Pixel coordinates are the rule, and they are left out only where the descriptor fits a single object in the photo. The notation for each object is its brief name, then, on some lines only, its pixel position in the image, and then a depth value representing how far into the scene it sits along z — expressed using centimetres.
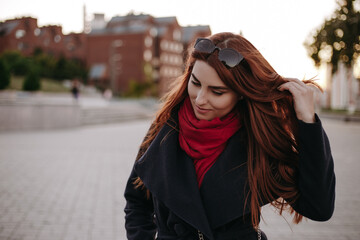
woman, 155
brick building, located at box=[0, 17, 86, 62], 5669
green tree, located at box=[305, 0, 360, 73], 2667
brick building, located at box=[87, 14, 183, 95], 6175
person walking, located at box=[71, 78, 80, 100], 2422
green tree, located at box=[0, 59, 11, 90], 2400
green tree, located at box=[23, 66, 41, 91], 2928
